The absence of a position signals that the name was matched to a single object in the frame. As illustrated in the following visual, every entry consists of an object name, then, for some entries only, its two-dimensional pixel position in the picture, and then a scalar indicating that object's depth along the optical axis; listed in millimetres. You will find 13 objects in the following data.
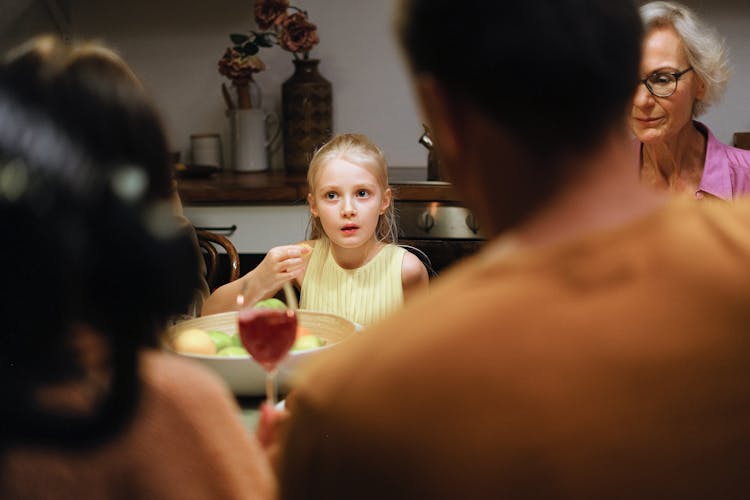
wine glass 1084
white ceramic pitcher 3287
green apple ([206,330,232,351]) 1265
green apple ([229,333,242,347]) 1284
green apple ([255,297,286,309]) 1309
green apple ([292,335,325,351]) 1235
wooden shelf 2707
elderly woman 1929
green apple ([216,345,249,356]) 1206
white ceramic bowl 1146
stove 2711
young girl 1786
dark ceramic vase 3189
